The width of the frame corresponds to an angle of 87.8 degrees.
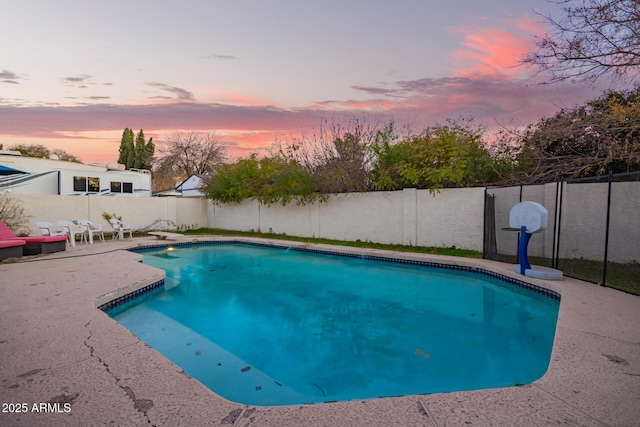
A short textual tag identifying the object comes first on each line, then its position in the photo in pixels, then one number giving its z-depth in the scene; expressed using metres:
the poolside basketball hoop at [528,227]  5.74
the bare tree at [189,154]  30.62
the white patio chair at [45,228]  9.64
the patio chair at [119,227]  11.91
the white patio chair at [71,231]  10.17
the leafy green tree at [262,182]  12.56
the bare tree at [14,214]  10.77
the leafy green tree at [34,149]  28.59
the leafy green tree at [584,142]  6.70
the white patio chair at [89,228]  10.98
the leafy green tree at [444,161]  9.31
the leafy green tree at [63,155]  31.73
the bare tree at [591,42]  6.08
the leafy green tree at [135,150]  35.12
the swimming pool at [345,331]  3.19
